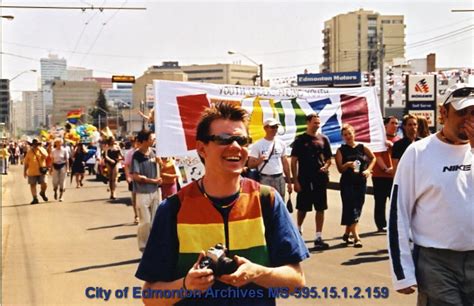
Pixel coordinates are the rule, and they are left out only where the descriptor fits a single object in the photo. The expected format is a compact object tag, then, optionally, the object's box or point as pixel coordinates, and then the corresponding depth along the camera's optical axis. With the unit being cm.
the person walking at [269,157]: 988
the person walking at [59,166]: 1825
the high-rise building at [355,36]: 16750
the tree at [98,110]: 14070
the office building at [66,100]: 19475
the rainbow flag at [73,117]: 7181
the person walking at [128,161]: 1035
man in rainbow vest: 302
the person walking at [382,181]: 1081
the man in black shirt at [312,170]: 986
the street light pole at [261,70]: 4601
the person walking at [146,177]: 955
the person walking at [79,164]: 2199
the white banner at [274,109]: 949
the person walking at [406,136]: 982
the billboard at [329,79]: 6542
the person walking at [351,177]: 984
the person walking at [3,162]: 3486
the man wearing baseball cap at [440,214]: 386
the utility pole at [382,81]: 3797
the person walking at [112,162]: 1852
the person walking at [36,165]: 1762
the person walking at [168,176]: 990
